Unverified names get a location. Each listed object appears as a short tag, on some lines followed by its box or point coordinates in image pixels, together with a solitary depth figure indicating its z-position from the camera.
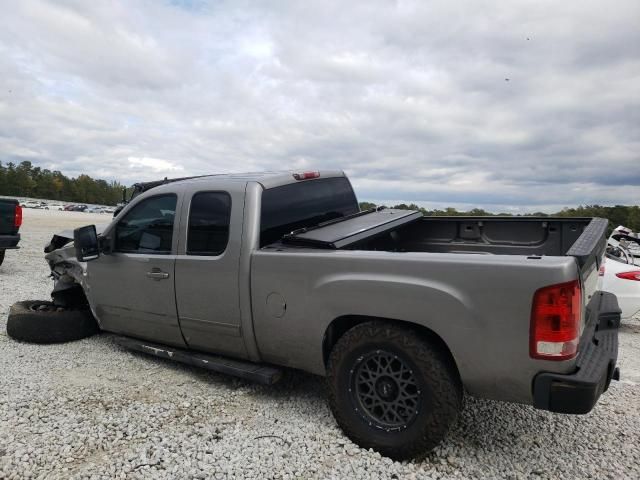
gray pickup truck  2.45
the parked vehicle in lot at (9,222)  8.82
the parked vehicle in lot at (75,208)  85.81
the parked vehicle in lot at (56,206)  88.25
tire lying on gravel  4.80
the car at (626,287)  6.47
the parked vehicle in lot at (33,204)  83.59
